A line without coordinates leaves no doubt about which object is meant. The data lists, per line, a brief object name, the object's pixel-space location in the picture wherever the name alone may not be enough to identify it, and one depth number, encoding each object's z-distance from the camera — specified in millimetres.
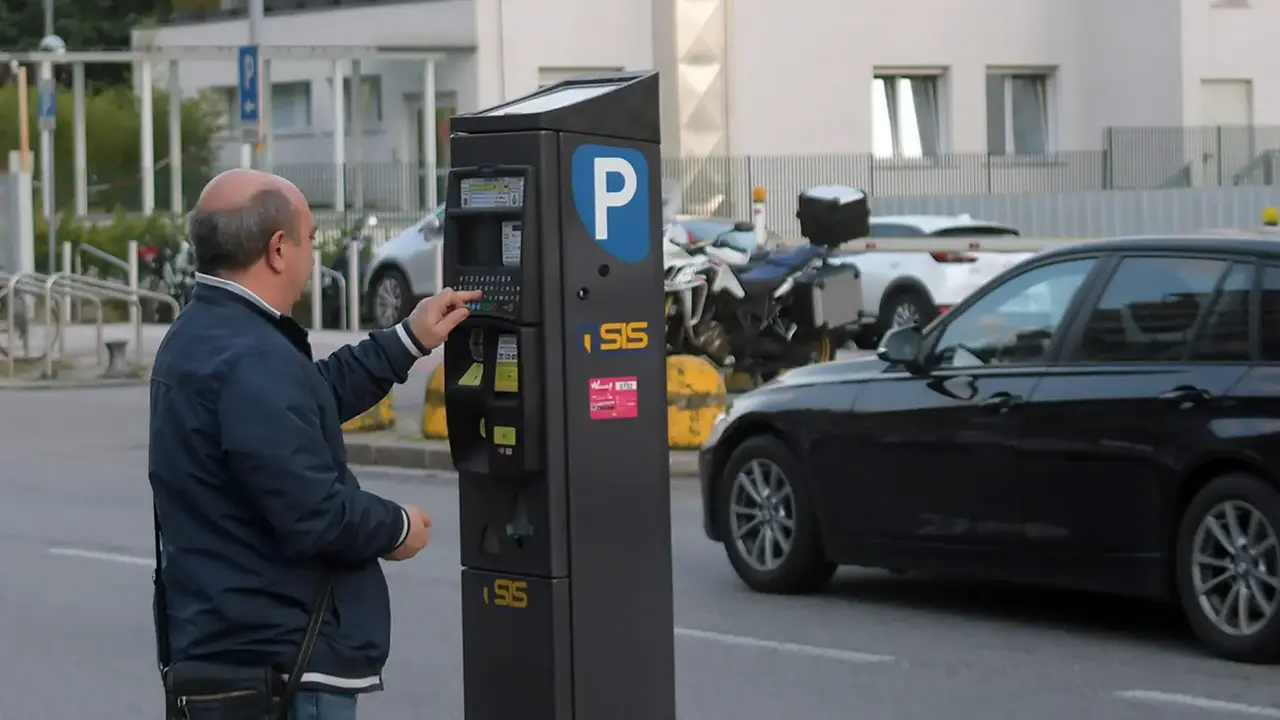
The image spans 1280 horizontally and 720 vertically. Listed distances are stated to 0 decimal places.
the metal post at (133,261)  33125
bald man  4078
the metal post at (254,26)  27375
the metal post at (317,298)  30609
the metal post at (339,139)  41000
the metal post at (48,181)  34625
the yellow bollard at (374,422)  17703
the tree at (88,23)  65375
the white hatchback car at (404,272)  29281
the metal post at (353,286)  30062
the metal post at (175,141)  41188
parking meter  5465
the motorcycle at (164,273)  33031
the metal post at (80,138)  41094
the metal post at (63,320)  25547
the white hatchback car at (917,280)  26016
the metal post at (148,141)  41750
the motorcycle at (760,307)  19078
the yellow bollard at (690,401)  15883
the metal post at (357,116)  43750
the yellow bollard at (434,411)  16719
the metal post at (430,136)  41688
